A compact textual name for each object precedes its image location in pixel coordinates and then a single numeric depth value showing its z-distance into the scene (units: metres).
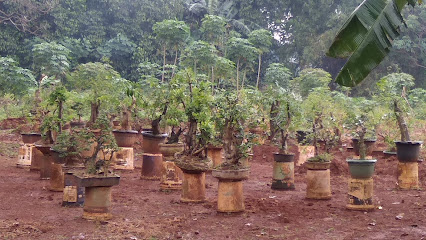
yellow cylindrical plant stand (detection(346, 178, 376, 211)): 8.07
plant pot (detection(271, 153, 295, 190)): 10.16
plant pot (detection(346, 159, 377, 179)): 8.07
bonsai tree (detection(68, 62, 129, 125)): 12.12
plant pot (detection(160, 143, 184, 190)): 9.86
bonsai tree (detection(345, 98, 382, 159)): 8.50
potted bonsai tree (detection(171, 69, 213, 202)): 8.48
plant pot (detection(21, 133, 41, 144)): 12.55
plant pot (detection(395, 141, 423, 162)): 10.00
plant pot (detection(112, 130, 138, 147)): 12.52
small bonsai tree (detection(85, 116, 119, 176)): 7.05
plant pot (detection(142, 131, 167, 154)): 11.05
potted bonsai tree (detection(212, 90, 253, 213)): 7.78
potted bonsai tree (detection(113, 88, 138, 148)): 12.52
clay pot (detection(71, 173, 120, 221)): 6.92
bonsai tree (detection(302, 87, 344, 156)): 10.30
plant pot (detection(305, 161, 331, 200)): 9.02
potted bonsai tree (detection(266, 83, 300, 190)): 10.17
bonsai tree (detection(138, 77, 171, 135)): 10.52
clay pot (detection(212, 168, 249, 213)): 7.74
